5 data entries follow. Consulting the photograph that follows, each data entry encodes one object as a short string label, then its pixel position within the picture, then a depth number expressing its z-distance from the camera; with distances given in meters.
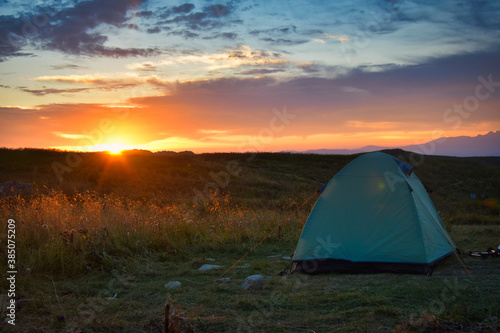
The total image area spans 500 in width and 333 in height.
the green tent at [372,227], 7.66
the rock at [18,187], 17.00
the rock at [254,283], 6.54
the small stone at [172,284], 6.80
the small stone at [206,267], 8.06
